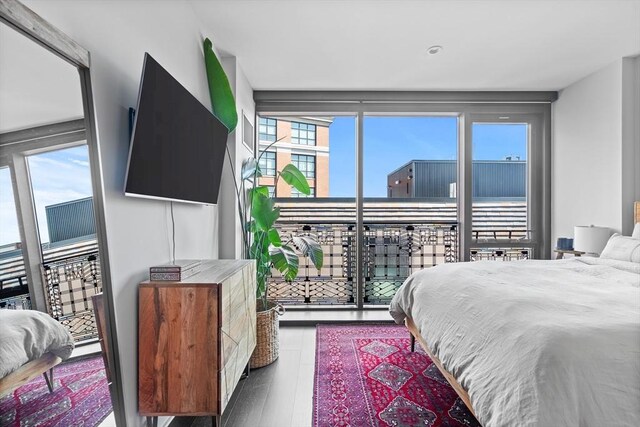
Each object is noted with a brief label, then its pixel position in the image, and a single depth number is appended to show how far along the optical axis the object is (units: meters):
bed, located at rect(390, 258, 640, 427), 1.01
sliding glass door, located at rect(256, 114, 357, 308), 3.88
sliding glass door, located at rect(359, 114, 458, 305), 4.02
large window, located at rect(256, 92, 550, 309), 3.66
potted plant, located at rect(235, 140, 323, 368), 2.48
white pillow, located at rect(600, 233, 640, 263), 2.29
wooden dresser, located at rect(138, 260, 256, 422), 1.45
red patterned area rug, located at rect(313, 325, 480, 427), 1.80
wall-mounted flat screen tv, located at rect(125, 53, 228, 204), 1.32
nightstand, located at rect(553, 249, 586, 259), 3.08
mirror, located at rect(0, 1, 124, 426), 0.81
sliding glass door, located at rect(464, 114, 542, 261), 3.74
